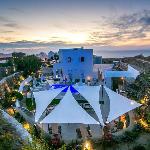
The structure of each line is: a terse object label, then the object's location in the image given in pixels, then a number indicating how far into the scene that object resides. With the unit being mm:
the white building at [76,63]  20238
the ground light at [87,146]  8132
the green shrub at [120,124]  9837
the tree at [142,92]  10778
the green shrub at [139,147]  8286
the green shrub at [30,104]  13171
